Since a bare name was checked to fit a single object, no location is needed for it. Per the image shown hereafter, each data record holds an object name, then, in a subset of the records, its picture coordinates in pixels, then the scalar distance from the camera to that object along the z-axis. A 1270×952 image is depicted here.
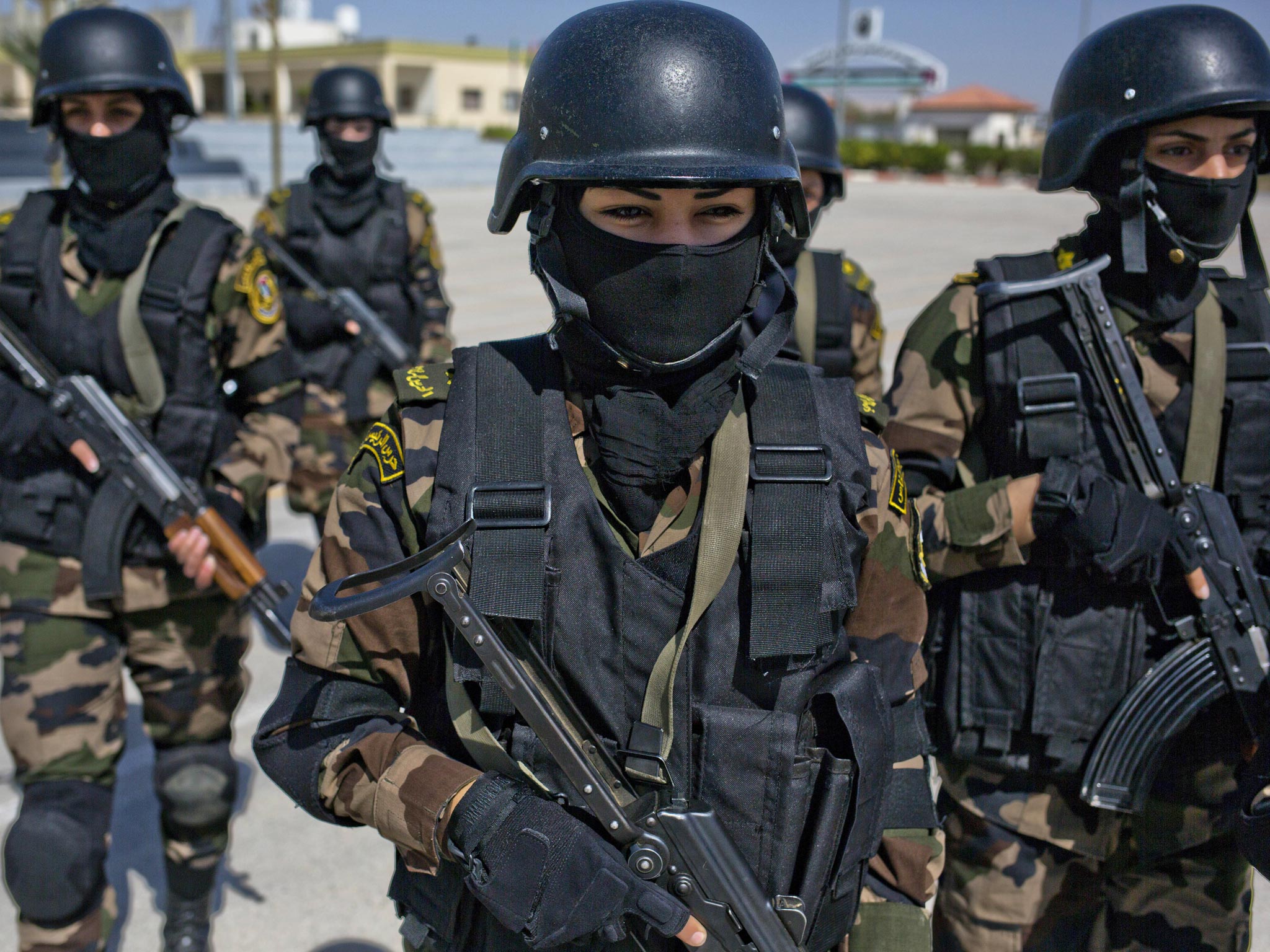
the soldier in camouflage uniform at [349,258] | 5.11
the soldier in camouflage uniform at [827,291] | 3.65
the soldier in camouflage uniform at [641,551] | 1.48
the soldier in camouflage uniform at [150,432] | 2.71
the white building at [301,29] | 50.78
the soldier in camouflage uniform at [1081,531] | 2.22
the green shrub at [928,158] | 40.62
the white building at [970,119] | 64.25
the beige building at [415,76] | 41.09
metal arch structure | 64.62
